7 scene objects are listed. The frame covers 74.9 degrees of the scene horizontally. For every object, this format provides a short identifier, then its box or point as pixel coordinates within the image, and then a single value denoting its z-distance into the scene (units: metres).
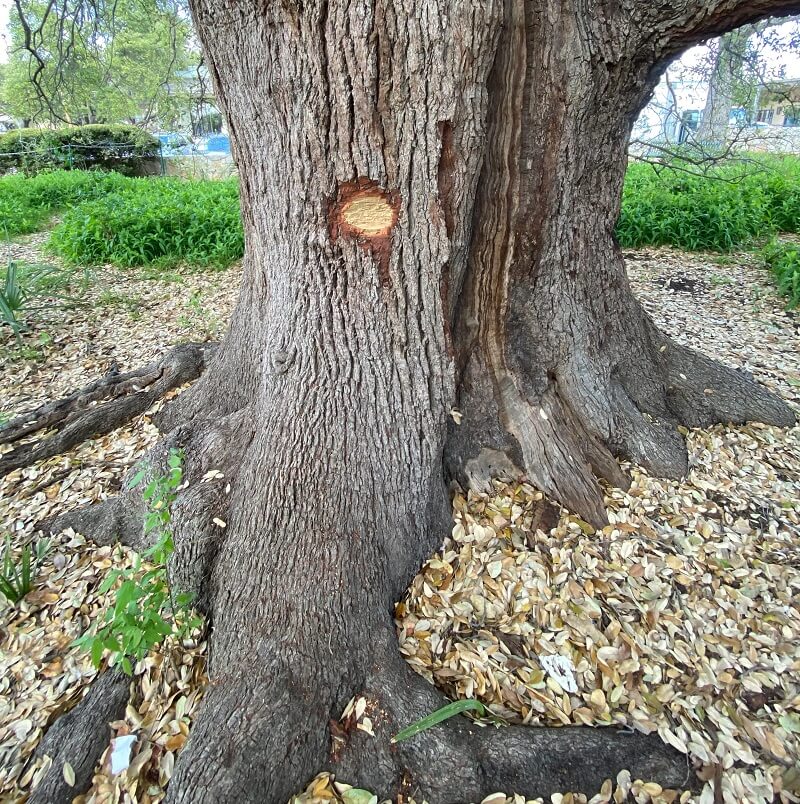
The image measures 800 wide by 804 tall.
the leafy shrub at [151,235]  5.48
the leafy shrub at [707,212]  5.52
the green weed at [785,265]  4.09
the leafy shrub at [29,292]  3.76
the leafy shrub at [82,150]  11.33
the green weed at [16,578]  1.83
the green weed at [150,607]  1.35
